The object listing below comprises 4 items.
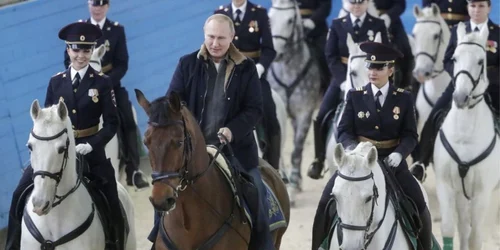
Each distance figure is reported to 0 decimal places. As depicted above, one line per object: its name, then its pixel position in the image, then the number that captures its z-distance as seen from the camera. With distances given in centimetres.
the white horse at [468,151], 1741
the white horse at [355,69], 1895
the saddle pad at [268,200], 1290
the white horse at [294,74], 2375
